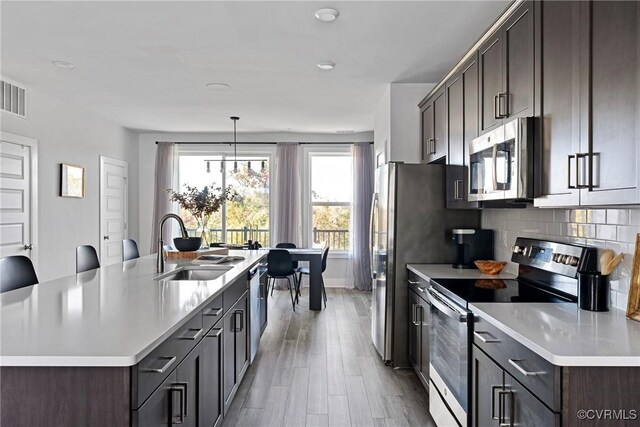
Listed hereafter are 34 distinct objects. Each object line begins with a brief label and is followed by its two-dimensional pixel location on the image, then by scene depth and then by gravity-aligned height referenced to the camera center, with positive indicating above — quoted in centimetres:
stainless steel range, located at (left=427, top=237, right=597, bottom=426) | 212 -42
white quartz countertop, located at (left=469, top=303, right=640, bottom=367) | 131 -42
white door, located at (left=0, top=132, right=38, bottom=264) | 432 +15
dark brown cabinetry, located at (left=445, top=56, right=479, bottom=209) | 287 +62
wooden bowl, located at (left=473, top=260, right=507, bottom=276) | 301 -37
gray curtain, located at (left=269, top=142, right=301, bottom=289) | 734 +15
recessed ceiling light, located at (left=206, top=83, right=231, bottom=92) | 457 +132
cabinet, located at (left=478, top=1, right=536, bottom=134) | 209 +76
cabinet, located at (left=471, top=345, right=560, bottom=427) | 145 -70
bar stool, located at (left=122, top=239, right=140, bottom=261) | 410 -37
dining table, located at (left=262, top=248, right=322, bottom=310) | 574 -82
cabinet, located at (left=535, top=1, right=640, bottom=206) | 142 +40
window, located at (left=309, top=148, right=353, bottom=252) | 758 +23
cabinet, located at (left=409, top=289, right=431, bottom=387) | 300 -89
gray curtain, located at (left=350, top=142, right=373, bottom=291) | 723 +1
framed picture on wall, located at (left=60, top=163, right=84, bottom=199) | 530 +38
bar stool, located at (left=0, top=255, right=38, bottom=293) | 247 -37
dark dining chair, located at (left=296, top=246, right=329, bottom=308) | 604 -82
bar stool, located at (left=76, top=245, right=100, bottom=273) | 345 -39
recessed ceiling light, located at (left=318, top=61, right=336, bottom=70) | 391 +132
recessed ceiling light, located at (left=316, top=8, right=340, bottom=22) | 286 +131
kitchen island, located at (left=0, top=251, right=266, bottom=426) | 125 -45
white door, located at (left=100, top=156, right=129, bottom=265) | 641 +4
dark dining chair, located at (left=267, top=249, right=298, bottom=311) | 567 -67
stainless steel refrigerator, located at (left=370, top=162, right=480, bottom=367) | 353 -15
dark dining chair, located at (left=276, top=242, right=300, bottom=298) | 674 -52
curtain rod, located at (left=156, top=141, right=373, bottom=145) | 747 +117
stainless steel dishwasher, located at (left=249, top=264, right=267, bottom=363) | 347 -80
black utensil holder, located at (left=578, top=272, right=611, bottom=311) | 185 -33
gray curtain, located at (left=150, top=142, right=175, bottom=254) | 735 +46
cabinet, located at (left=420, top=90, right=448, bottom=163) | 355 +74
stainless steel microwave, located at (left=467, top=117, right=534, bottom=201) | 204 +26
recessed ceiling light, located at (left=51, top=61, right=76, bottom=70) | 391 +132
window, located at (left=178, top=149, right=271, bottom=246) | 756 +34
